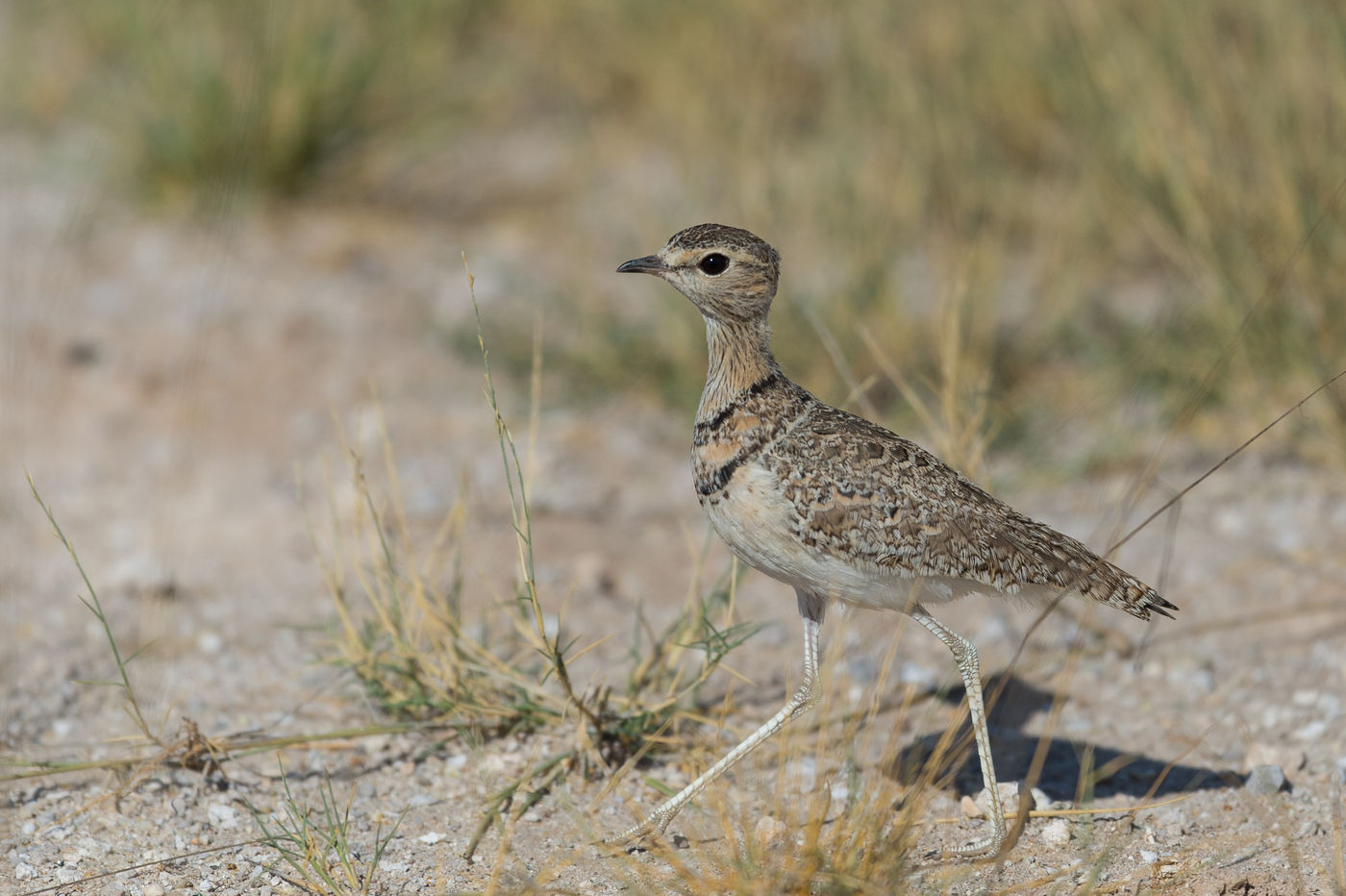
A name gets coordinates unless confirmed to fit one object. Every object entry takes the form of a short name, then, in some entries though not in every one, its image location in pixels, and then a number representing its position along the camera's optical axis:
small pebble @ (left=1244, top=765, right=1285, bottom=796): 6.62
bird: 5.90
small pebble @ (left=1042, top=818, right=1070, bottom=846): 6.32
